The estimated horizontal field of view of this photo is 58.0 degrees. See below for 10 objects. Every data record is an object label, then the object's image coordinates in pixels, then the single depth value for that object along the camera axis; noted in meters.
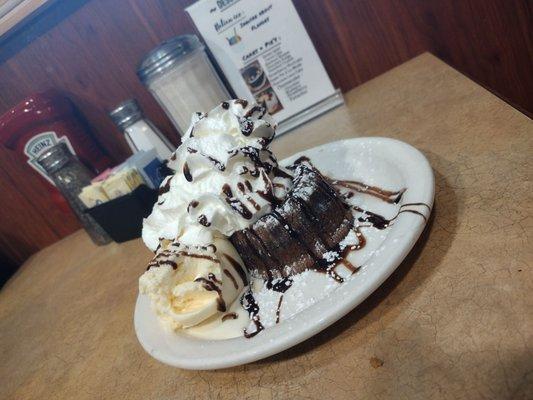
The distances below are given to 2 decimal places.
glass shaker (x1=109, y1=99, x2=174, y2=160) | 0.47
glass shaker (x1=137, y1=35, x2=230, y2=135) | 0.42
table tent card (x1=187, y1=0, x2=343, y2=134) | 0.44
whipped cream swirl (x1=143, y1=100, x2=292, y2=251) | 0.29
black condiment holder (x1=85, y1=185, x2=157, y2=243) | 0.43
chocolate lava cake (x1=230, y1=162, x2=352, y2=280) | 0.29
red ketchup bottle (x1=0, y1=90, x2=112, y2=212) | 0.47
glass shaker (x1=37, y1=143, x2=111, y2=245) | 0.46
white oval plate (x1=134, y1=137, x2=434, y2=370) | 0.22
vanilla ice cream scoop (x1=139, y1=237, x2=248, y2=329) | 0.28
